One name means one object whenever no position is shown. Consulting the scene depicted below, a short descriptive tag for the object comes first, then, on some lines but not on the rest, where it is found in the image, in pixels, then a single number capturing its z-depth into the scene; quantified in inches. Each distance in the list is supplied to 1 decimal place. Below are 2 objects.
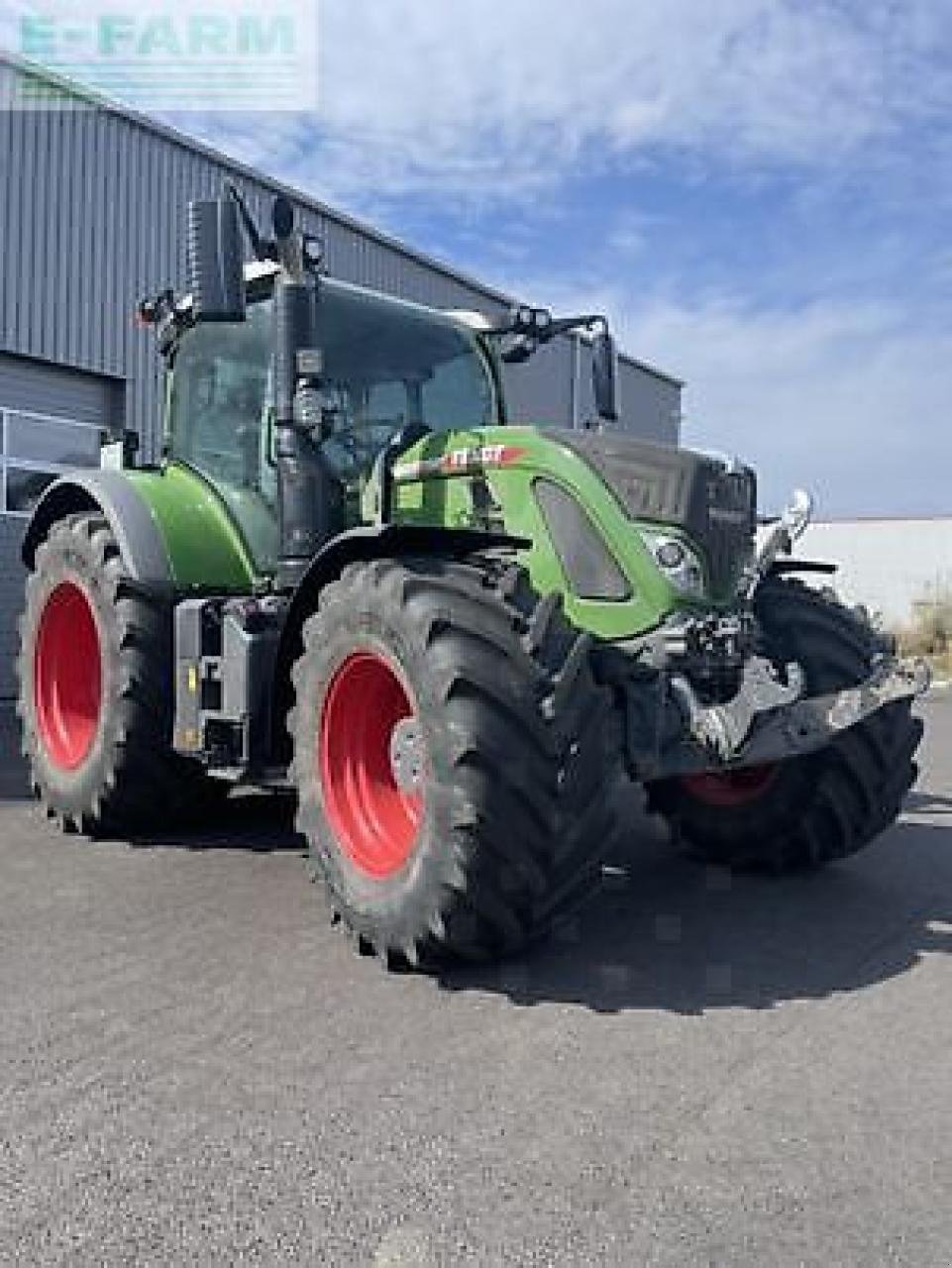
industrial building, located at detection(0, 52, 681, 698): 466.6
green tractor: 155.2
